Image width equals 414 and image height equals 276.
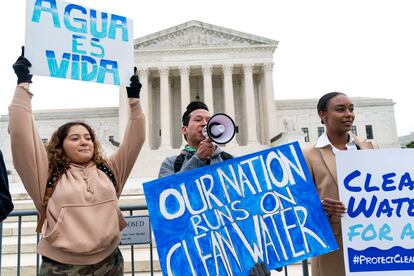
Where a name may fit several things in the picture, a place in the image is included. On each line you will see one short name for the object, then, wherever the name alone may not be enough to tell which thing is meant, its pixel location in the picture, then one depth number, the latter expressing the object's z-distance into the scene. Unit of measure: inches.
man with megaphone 104.8
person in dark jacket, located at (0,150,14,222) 107.3
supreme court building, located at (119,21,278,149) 1632.6
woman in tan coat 124.3
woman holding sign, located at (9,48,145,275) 103.9
